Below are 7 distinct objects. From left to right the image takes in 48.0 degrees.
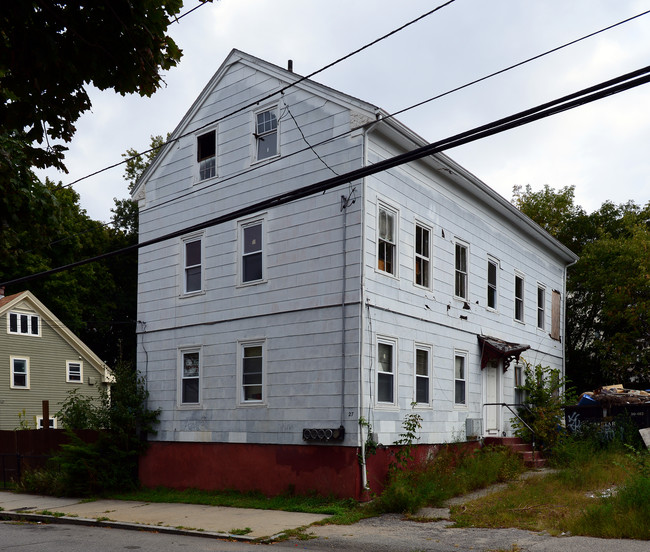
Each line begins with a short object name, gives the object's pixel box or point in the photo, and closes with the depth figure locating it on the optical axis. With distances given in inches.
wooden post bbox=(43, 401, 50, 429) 787.4
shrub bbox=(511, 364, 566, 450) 759.7
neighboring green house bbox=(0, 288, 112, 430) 1341.0
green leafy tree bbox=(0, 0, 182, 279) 248.5
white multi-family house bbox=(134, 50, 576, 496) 595.2
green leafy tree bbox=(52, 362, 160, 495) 679.7
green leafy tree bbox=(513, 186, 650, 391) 1136.2
